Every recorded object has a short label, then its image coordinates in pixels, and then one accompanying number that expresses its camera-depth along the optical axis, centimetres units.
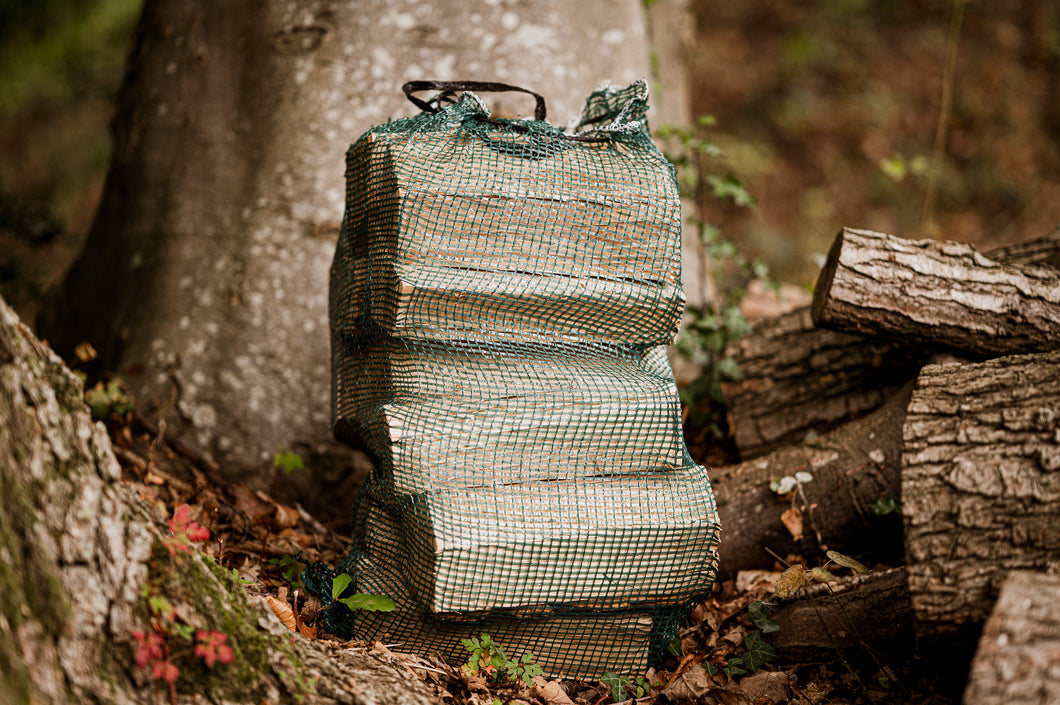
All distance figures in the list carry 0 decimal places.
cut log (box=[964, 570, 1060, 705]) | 137
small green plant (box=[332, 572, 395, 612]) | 195
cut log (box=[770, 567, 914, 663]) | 202
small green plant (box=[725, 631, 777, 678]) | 207
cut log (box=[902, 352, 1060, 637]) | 166
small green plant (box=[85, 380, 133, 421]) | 283
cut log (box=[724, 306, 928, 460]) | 281
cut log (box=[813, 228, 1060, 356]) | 238
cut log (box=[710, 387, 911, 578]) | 240
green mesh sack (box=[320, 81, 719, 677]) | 191
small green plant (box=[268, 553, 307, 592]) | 226
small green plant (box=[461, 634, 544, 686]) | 193
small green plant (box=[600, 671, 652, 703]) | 203
